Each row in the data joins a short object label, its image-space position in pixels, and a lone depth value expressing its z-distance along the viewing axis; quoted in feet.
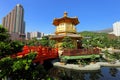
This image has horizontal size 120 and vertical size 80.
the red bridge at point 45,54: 20.40
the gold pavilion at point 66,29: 34.35
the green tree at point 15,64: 8.39
